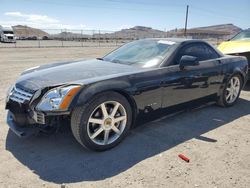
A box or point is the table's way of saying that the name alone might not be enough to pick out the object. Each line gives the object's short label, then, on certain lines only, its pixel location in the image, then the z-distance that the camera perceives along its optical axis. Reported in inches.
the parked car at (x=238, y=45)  201.7
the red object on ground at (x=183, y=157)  91.7
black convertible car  87.8
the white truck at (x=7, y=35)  964.2
